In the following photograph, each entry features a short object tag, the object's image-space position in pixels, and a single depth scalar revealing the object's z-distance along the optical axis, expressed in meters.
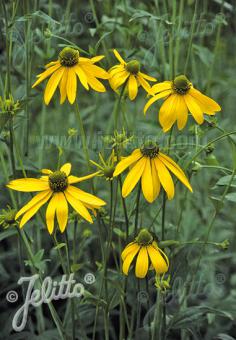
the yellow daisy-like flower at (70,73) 1.13
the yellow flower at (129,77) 1.14
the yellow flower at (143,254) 1.10
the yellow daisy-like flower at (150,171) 1.08
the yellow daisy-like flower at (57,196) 1.08
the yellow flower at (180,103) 1.10
